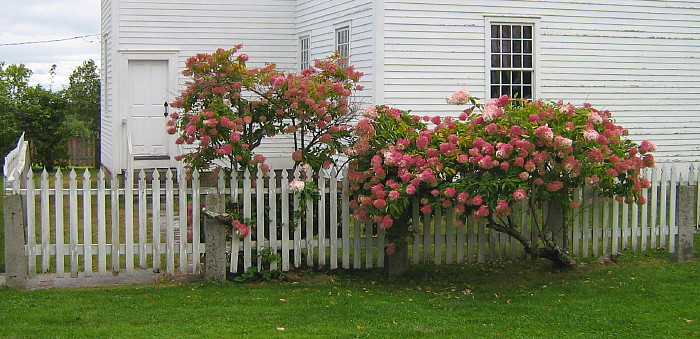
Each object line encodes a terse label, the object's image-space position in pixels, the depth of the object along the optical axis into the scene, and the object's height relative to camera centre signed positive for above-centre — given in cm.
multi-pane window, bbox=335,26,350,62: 1406 +176
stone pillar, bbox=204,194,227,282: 803 -109
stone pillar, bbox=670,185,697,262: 930 -99
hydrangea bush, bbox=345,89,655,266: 738 -22
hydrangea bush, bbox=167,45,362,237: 800 +31
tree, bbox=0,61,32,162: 2331 +65
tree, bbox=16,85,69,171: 2383 +56
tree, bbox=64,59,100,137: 2628 +132
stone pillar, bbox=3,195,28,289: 772 -97
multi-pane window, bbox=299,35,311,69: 1605 +178
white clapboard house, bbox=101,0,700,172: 1329 +160
